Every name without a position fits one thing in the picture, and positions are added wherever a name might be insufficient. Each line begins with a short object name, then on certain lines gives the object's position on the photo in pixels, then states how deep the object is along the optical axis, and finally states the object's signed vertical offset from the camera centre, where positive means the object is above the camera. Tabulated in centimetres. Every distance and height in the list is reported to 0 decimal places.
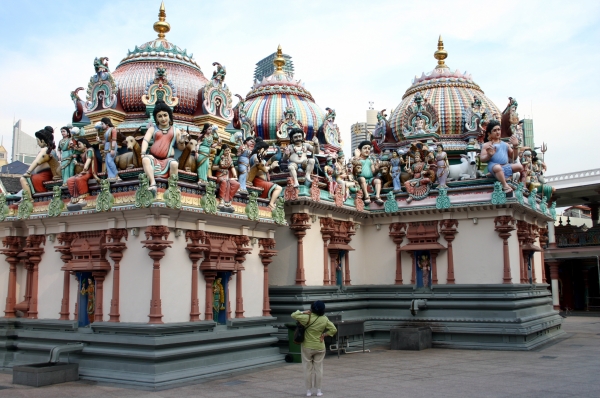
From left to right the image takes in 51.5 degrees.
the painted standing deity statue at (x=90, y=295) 1730 -31
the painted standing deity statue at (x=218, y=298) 1803 -44
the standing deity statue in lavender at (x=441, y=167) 2466 +451
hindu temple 1642 +185
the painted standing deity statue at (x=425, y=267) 2464 +57
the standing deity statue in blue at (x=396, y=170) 2589 +464
